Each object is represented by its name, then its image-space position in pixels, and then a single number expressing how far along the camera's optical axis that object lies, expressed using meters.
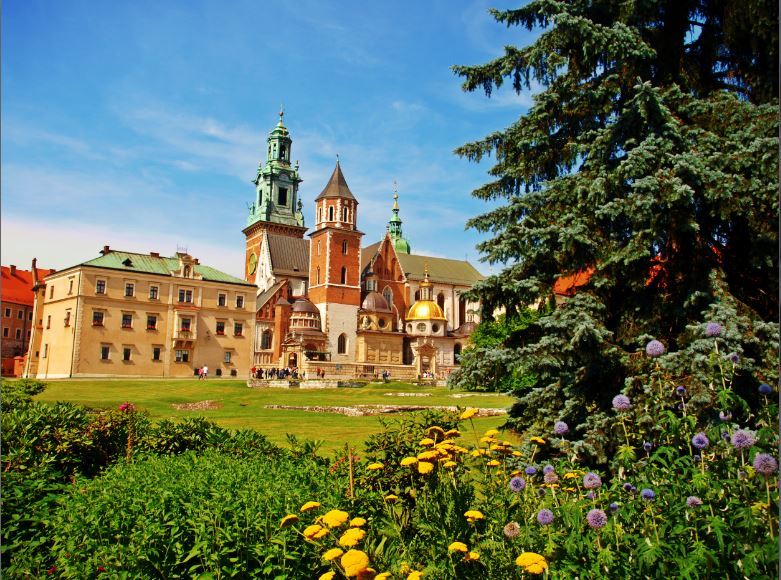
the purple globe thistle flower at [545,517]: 3.96
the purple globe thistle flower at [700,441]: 4.13
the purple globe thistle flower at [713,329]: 4.85
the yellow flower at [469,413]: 5.75
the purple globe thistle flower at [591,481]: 4.22
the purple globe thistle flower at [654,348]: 4.86
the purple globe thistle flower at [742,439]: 3.75
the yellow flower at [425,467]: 4.96
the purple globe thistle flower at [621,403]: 4.79
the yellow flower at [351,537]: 3.92
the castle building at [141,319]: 53.81
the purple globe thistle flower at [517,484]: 4.70
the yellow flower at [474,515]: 4.34
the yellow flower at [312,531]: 4.23
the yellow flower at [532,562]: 3.49
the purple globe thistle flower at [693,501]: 3.67
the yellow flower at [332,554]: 3.82
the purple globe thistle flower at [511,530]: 3.94
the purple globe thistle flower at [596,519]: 3.75
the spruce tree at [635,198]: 7.35
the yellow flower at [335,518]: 4.09
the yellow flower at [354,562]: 3.67
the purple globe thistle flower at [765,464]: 3.33
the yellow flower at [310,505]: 4.58
